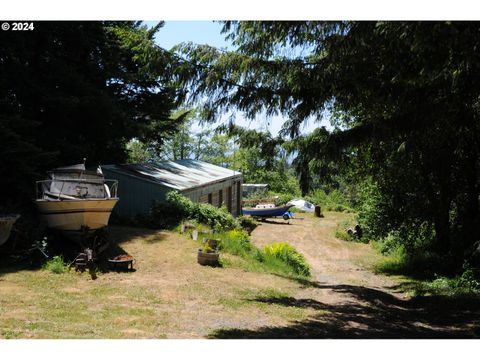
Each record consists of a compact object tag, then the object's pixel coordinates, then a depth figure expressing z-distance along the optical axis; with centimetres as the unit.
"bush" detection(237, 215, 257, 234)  2879
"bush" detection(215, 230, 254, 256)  1698
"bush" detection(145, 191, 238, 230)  1978
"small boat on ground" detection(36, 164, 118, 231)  1416
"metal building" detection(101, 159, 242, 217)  2150
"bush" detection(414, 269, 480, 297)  1343
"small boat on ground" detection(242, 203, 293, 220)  3394
